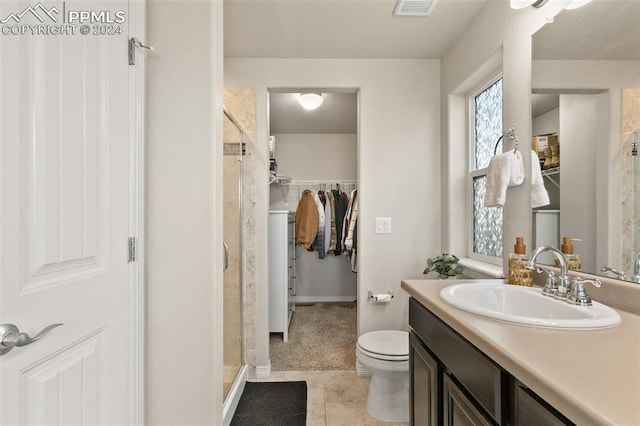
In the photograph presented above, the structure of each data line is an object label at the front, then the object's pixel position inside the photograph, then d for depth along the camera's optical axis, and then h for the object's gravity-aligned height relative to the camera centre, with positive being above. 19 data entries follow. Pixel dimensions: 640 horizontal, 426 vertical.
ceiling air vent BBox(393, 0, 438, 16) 1.71 +1.19
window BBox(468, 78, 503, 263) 1.90 +0.31
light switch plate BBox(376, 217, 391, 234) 2.36 -0.09
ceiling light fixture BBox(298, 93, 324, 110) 2.84 +1.07
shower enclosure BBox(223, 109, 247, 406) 1.90 -0.24
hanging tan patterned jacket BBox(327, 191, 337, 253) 3.93 -0.18
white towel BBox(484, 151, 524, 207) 1.47 +0.19
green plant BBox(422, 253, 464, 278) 2.02 -0.36
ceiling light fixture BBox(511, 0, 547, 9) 1.34 +0.94
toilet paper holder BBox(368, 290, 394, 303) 2.29 -0.64
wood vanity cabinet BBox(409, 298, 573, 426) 0.69 -0.49
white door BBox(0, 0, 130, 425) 0.75 +0.00
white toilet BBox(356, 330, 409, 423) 1.75 -1.00
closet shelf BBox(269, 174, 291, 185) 3.22 +0.41
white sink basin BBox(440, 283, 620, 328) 0.84 -0.32
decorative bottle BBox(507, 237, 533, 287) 1.32 -0.24
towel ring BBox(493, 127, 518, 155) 1.53 +0.40
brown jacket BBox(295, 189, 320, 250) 3.85 -0.09
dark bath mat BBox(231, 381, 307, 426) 1.80 -1.23
